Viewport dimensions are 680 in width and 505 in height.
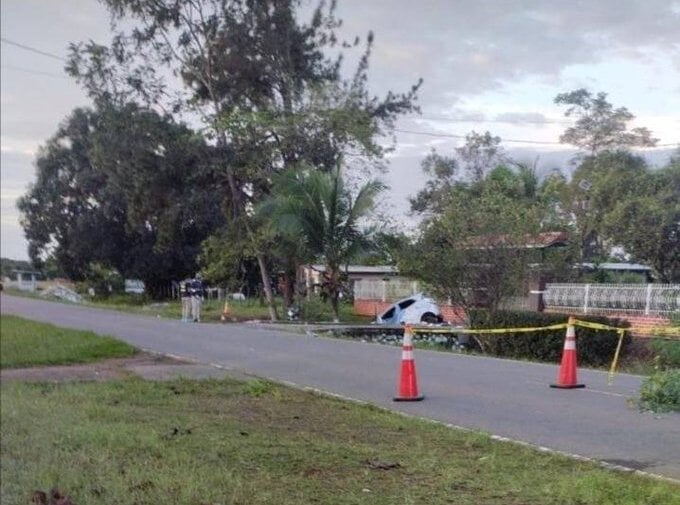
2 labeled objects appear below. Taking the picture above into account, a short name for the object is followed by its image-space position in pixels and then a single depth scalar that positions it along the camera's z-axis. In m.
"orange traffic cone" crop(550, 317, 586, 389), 10.77
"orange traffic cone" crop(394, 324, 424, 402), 10.50
